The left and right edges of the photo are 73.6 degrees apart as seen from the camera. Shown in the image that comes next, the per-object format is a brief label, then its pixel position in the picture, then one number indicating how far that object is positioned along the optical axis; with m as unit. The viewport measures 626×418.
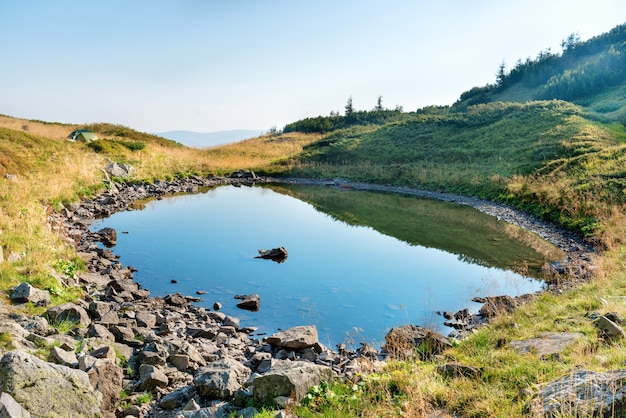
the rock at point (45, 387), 5.19
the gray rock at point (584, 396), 4.56
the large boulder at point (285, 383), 6.39
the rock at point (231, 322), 11.46
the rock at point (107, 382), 6.61
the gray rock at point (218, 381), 7.14
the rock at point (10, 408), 4.52
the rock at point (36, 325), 7.92
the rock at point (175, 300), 12.65
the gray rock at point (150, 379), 7.37
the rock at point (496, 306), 11.97
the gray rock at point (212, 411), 6.16
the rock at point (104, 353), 7.46
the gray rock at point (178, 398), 7.00
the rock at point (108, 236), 18.93
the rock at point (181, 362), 8.27
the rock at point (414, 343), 9.22
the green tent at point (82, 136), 44.62
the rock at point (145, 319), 10.38
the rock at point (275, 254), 18.23
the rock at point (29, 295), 9.34
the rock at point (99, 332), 8.57
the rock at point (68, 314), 8.88
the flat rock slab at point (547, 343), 7.61
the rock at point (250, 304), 12.91
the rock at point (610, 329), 7.61
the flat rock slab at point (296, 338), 9.82
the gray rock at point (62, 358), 6.80
